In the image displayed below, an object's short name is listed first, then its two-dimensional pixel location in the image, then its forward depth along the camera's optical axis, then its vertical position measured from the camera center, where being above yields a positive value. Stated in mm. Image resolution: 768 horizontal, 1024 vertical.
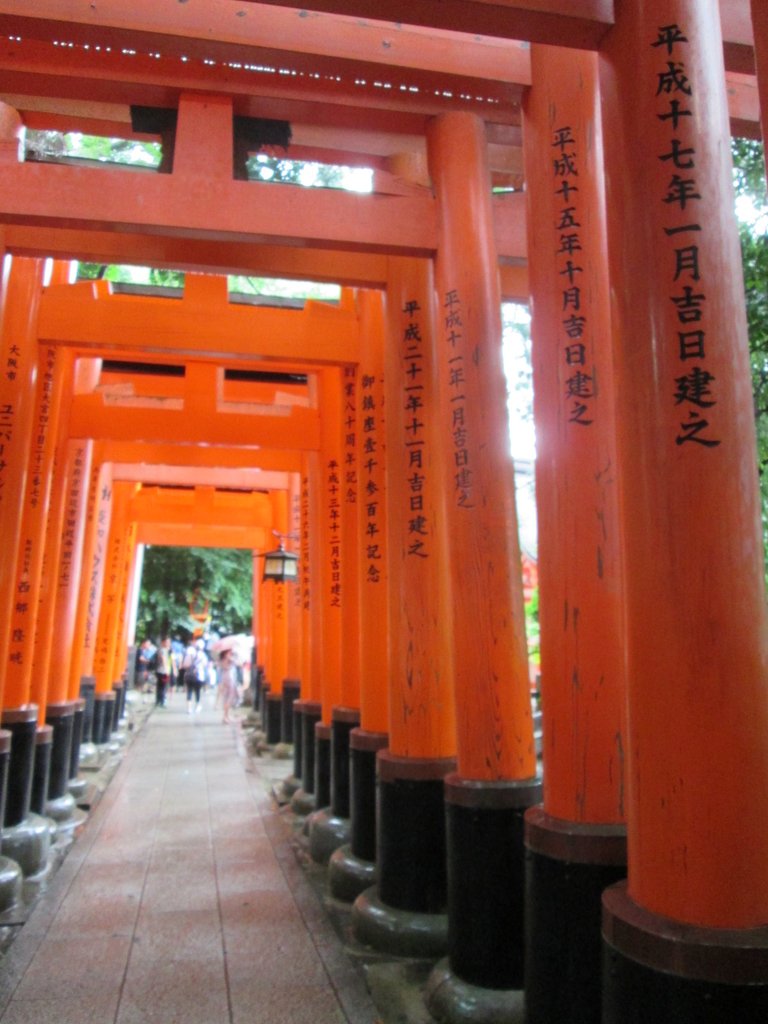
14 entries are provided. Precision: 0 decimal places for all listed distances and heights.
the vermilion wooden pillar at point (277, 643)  12102 +458
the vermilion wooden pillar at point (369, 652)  5082 +132
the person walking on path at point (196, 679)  17859 -151
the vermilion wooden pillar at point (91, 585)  9945 +1045
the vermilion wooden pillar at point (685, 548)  1961 +318
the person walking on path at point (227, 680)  15922 -148
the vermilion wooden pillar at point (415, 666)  4137 +45
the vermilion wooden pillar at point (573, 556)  2674 +418
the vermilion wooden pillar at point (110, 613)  12289 +892
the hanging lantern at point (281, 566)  10453 +1301
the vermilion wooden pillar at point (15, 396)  5125 +1689
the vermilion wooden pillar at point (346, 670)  5984 +28
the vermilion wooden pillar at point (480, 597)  3398 +332
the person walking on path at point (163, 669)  18062 +46
